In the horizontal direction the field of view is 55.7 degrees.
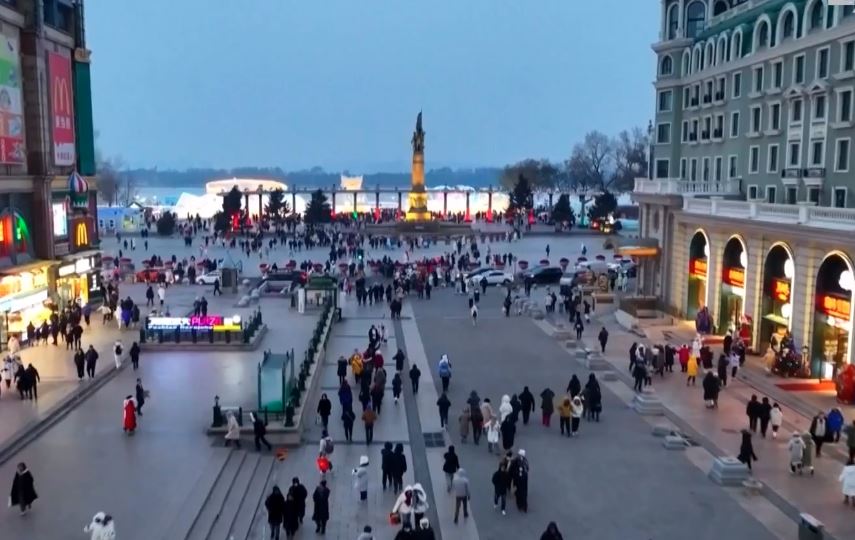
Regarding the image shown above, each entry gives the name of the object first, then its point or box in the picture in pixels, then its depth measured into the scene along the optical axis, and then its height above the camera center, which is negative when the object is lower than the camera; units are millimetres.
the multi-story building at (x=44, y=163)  30797 +1016
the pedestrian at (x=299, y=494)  14531 -5500
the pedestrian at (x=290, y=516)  14367 -5829
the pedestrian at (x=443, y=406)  20859 -5636
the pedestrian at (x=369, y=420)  19531 -5627
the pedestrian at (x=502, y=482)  15734 -5722
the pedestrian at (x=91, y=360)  24281 -5170
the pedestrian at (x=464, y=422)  19953 -5764
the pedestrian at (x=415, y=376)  24291 -5641
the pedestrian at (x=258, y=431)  18906 -5687
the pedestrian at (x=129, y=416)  19406 -5482
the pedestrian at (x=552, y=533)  12234 -5204
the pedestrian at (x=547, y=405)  21219 -5696
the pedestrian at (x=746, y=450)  17766 -5798
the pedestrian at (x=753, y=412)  20484 -5657
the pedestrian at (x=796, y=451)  17703 -5740
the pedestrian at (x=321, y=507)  14453 -5707
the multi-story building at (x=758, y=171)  26578 +705
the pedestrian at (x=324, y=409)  20438 -5611
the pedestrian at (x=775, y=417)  20188 -5717
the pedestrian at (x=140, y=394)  20828 -5333
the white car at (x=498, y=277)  50281 -5567
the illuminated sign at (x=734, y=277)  31950 -3574
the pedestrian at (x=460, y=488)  15250 -5664
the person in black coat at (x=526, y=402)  21281 -5654
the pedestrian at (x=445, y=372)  24594 -5604
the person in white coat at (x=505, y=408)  20016 -5465
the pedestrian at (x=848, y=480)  15938 -5757
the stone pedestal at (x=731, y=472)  17312 -6074
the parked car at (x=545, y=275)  51031 -5506
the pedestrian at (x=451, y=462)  16656 -5633
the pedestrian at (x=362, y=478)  15961 -5750
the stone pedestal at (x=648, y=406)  22812 -6144
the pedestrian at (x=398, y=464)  16500 -5627
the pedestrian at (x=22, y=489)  14750 -5499
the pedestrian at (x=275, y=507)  14281 -5632
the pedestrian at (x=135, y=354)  26047 -5365
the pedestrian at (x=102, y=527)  12261 -5142
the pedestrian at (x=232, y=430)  18844 -5641
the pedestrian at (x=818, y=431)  18984 -5776
